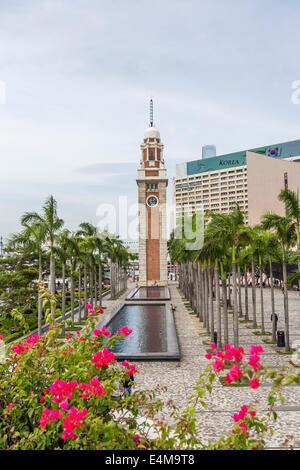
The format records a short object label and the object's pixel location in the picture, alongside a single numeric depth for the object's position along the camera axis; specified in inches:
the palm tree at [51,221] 682.8
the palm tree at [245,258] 822.3
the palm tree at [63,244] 743.3
